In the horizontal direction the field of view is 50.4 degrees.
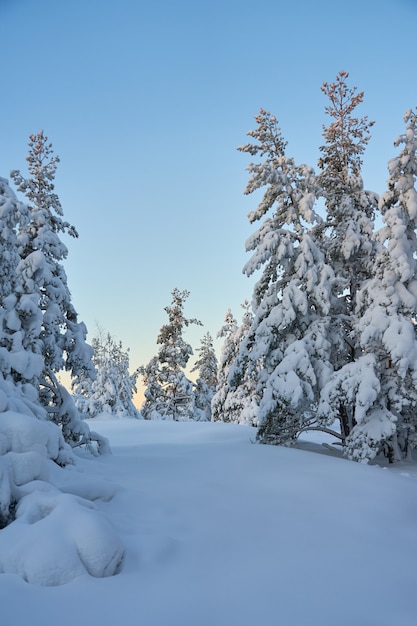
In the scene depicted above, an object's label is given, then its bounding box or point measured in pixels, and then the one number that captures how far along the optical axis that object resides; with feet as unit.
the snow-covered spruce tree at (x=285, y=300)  37.37
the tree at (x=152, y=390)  104.27
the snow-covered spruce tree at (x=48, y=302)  35.78
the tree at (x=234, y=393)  75.46
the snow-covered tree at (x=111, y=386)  114.11
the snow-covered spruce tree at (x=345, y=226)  42.01
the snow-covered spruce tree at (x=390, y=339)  32.24
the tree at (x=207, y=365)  129.80
